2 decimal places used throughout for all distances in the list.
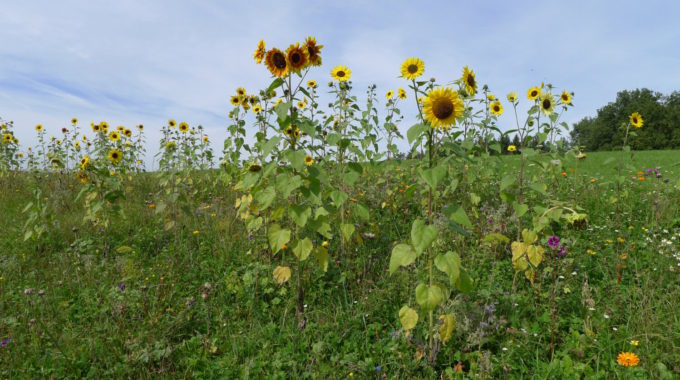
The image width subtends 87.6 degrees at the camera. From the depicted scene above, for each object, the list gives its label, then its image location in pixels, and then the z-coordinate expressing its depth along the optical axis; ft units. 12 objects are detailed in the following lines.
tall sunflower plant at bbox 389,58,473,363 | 5.19
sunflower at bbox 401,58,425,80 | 7.68
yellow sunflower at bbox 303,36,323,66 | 7.29
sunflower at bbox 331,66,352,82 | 12.63
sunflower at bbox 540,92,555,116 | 12.23
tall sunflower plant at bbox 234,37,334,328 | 6.51
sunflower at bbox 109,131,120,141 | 19.47
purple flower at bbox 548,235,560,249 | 8.29
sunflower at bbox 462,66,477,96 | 6.94
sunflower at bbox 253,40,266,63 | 7.57
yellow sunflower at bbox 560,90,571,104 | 13.52
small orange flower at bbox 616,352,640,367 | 5.52
